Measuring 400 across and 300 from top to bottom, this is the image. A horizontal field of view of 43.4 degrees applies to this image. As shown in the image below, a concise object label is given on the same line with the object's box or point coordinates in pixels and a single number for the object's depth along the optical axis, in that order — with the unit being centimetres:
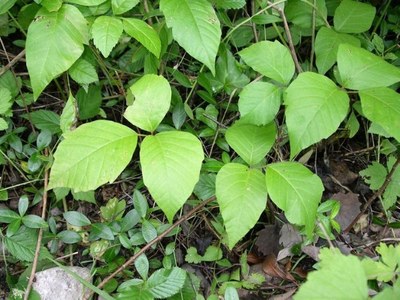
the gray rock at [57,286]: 55
